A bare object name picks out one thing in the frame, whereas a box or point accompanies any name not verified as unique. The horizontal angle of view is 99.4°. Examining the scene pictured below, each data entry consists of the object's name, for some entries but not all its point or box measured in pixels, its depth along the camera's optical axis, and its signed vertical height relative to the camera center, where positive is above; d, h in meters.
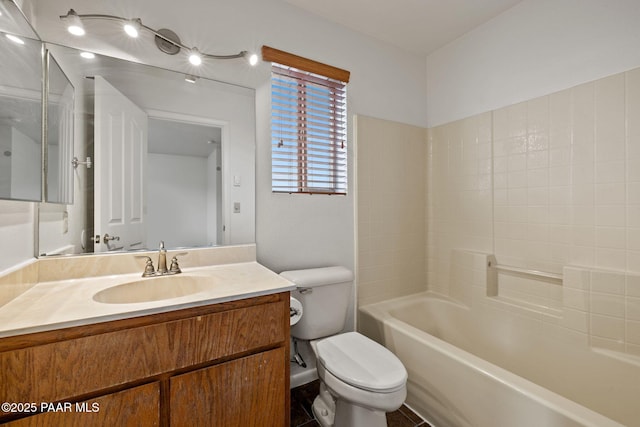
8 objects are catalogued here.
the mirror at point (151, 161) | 1.23 +0.27
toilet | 1.13 -0.69
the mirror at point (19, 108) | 0.84 +0.36
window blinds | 1.70 +0.56
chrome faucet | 1.24 -0.24
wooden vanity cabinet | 0.74 -0.49
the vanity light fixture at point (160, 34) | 1.21 +0.88
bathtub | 1.11 -0.82
